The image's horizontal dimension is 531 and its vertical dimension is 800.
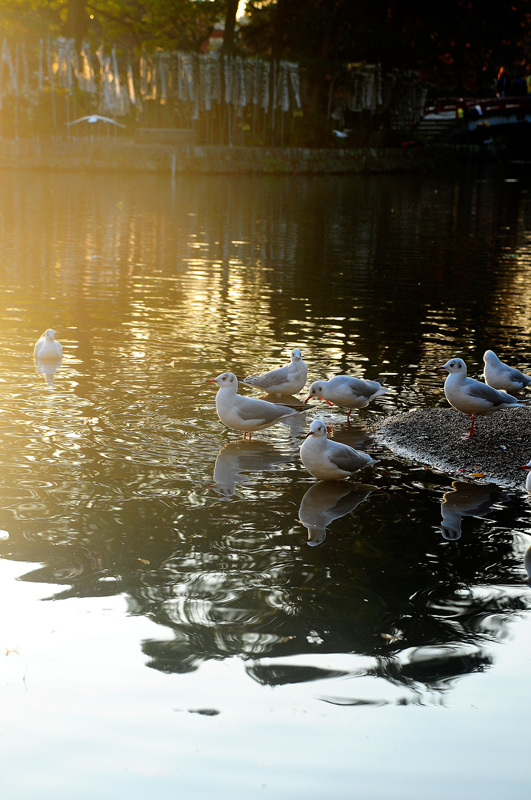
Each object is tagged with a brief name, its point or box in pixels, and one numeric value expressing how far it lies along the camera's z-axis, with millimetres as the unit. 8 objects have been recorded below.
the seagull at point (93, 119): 45250
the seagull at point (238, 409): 9914
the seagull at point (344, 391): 10508
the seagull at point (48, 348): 12719
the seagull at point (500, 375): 11320
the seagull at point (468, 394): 9836
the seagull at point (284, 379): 11312
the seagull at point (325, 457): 8531
